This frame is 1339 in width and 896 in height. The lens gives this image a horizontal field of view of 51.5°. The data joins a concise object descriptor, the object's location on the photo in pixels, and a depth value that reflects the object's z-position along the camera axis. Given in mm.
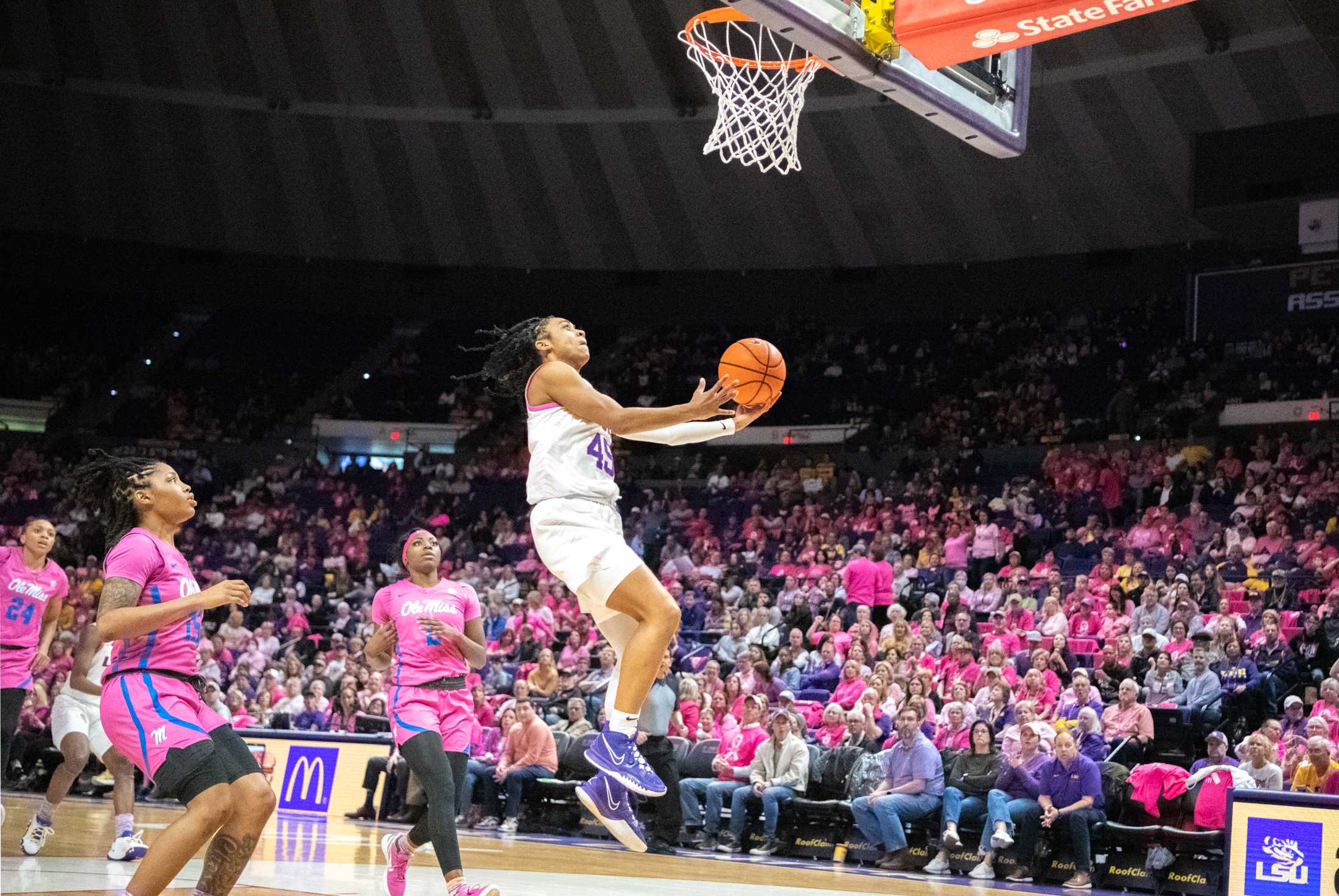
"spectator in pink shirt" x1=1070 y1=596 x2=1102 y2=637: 13703
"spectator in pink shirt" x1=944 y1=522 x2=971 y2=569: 17109
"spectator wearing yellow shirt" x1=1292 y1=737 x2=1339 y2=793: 9766
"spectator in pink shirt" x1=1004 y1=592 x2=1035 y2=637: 13742
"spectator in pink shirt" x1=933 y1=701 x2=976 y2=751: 11297
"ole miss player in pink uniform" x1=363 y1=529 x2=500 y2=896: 6758
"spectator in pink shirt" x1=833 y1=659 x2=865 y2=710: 12695
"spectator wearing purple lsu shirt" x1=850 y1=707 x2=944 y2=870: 10867
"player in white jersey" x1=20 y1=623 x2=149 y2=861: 8320
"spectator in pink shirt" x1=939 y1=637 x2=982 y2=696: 12594
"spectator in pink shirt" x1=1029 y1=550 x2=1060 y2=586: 15125
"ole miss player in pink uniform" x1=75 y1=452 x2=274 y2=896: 4902
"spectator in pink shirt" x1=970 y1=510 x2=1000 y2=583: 16828
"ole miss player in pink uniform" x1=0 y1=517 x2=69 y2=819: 8555
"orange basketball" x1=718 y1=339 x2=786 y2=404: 5680
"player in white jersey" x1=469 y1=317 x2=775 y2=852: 5277
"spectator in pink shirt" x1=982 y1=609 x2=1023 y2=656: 12672
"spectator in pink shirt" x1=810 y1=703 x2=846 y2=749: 11812
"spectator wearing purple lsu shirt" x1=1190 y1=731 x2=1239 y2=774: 10133
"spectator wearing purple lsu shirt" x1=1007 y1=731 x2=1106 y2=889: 10156
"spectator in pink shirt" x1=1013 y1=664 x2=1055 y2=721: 11625
